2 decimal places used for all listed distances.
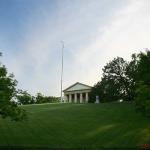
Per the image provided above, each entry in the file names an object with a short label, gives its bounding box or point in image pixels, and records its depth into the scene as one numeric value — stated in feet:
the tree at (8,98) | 44.30
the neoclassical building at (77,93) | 195.80
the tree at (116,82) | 140.28
